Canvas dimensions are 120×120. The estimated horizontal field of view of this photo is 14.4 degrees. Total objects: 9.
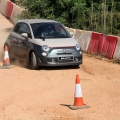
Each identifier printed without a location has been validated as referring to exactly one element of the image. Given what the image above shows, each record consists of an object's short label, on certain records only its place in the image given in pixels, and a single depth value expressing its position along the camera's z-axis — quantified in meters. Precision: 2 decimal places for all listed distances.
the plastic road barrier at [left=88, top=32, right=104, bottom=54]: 19.15
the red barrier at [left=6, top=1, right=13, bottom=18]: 33.97
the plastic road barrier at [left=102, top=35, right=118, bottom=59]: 18.05
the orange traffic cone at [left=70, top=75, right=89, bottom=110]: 10.15
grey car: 15.85
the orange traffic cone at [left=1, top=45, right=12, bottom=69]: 16.53
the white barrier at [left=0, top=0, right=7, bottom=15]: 36.46
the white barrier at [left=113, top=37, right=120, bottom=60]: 17.73
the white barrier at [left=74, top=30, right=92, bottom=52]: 20.34
